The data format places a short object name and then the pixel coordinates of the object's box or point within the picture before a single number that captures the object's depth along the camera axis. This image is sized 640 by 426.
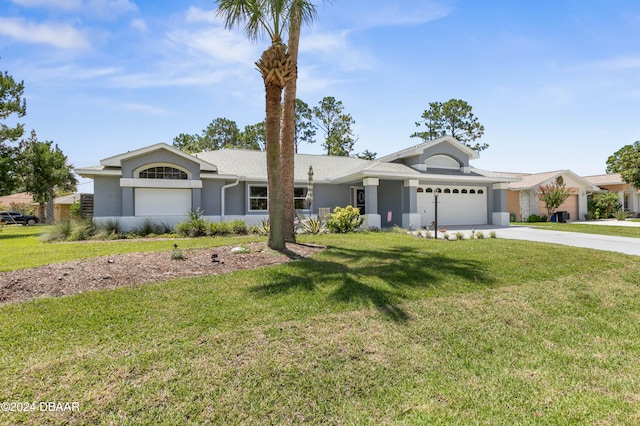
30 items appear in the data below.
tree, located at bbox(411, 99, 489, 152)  36.66
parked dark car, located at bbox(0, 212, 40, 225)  33.09
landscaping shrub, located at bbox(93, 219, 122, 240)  14.10
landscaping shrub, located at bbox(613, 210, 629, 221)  25.35
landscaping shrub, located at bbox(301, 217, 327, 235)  14.30
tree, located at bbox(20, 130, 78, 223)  29.53
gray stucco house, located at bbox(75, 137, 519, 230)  16.14
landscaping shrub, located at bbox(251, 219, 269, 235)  13.41
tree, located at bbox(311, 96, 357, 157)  38.78
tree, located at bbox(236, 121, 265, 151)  38.88
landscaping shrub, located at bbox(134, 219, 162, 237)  15.42
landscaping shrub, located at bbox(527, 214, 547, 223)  25.27
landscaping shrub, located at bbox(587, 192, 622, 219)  27.72
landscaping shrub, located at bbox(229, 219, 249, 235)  14.97
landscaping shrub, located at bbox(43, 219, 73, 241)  13.96
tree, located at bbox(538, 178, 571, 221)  24.06
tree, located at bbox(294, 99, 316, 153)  38.72
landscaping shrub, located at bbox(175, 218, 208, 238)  14.64
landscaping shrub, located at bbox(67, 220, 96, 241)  13.84
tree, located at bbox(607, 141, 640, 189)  26.83
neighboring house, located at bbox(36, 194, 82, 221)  34.36
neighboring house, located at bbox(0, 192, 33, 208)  52.55
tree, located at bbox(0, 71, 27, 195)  20.66
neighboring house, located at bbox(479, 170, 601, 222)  25.94
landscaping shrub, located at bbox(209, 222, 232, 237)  14.68
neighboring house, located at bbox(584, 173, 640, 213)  31.44
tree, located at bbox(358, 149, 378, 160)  41.32
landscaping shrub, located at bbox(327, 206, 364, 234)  15.38
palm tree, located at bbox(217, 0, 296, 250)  8.79
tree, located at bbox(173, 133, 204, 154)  40.70
